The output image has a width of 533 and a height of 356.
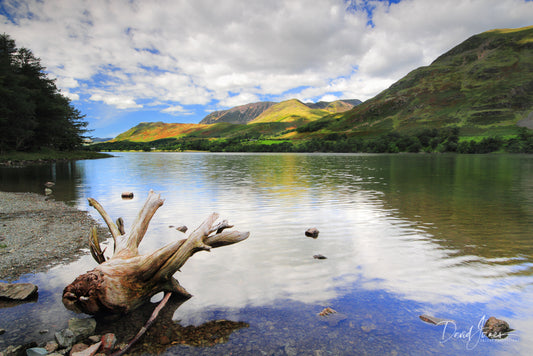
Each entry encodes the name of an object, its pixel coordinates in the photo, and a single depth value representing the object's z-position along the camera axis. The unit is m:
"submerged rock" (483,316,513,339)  6.95
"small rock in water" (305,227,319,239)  14.82
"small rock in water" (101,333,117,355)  6.23
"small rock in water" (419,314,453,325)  7.39
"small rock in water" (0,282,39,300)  8.09
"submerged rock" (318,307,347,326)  7.48
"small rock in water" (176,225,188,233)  15.80
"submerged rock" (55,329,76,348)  6.25
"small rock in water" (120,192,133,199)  28.08
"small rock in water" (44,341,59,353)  6.04
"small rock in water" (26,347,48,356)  5.78
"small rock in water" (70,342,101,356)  5.87
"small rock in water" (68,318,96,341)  6.57
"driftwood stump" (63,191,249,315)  6.99
